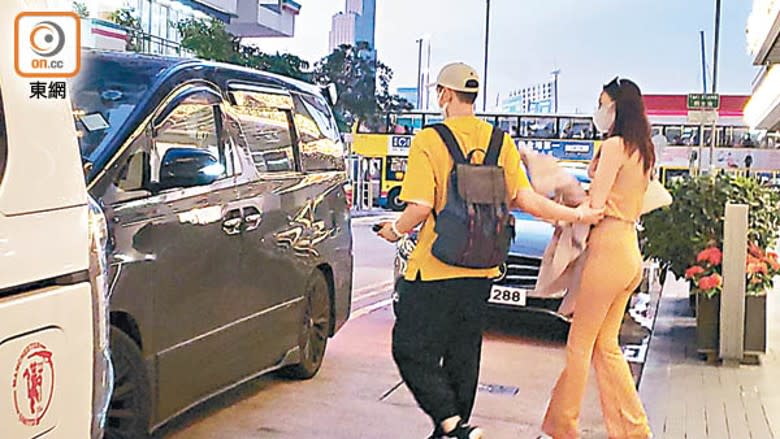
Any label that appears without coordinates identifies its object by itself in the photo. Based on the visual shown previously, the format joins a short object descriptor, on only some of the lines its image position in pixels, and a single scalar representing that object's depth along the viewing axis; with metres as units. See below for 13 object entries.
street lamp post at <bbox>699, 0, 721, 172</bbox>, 27.89
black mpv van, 4.69
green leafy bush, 8.02
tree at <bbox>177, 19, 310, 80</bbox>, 26.56
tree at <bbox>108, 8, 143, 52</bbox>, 25.14
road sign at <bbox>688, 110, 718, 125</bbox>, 17.25
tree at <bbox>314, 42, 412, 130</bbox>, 37.66
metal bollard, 7.35
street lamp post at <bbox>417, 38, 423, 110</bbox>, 58.55
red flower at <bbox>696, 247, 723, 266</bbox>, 7.77
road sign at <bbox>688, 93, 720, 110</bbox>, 17.12
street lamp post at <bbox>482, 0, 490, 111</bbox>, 54.66
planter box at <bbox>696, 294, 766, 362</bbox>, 7.64
